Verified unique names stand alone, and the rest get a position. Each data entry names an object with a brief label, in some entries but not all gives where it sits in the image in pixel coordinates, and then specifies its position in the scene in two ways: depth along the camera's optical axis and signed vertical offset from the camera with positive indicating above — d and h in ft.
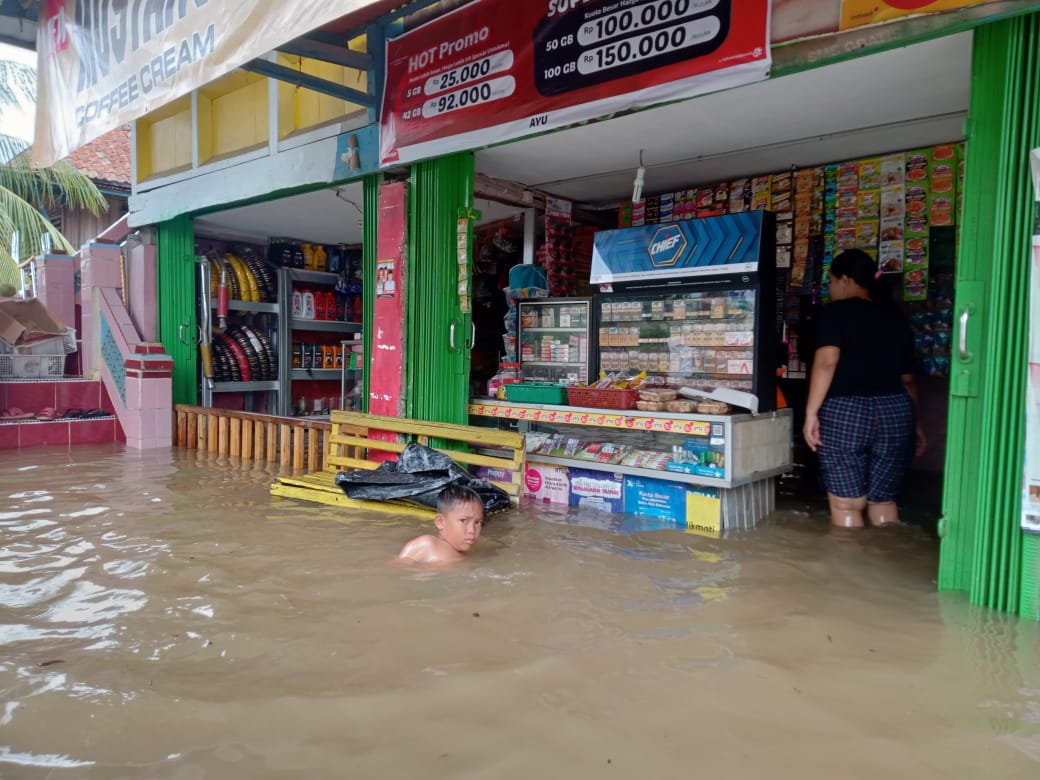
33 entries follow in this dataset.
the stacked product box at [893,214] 19.54 +3.89
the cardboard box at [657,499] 17.53 -3.67
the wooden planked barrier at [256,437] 25.03 -3.62
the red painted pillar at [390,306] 21.57 +1.19
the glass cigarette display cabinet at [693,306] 17.80 +1.22
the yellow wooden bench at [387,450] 18.83 -3.00
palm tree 42.93 +9.10
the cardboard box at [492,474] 20.37 -3.63
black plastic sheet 17.90 -3.43
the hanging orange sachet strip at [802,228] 20.81 +3.67
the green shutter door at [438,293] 20.44 +1.54
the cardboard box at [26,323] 29.94 +0.62
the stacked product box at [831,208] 20.54 +4.21
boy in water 13.66 -3.48
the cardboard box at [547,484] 19.74 -3.76
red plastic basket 18.21 -1.23
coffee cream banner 12.39 +5.79
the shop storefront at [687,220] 11.75 +3.55
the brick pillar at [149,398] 29.96 -2.44
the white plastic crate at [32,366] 30.66 -1.26
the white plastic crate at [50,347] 31.01 -0.42
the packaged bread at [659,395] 17.67 -1.09
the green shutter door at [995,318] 11.22 +0.66
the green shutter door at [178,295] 31.96 +2.01
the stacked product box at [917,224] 19.20 +3.58
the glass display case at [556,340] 21.20 +0.26
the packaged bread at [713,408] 16.81 -1.29
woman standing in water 16.14 -1.01
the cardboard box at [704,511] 16.81 -3.75
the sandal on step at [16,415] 29.66 -3.25
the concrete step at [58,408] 29.27 -3.12
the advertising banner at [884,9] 11.63 +5.83
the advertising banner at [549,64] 14.33 +6.59
